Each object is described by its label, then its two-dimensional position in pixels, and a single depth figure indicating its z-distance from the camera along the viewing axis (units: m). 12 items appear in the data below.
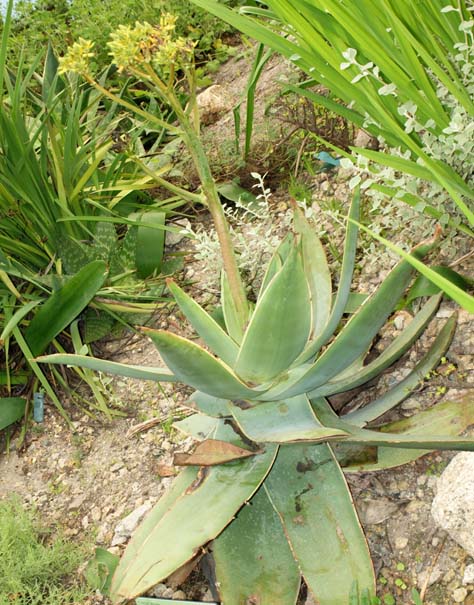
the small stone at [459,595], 1.34
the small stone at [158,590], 1.62
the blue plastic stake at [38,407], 2.31
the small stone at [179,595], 1.61
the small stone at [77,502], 1.97
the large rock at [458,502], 1.33
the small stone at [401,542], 1.48
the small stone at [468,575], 1.35
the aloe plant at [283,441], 1.31
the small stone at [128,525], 1.79
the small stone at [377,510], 1.55
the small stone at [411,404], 1.67
